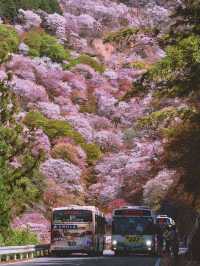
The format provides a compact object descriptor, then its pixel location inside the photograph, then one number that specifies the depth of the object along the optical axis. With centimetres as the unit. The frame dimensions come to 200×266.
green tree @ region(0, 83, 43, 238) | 4159
